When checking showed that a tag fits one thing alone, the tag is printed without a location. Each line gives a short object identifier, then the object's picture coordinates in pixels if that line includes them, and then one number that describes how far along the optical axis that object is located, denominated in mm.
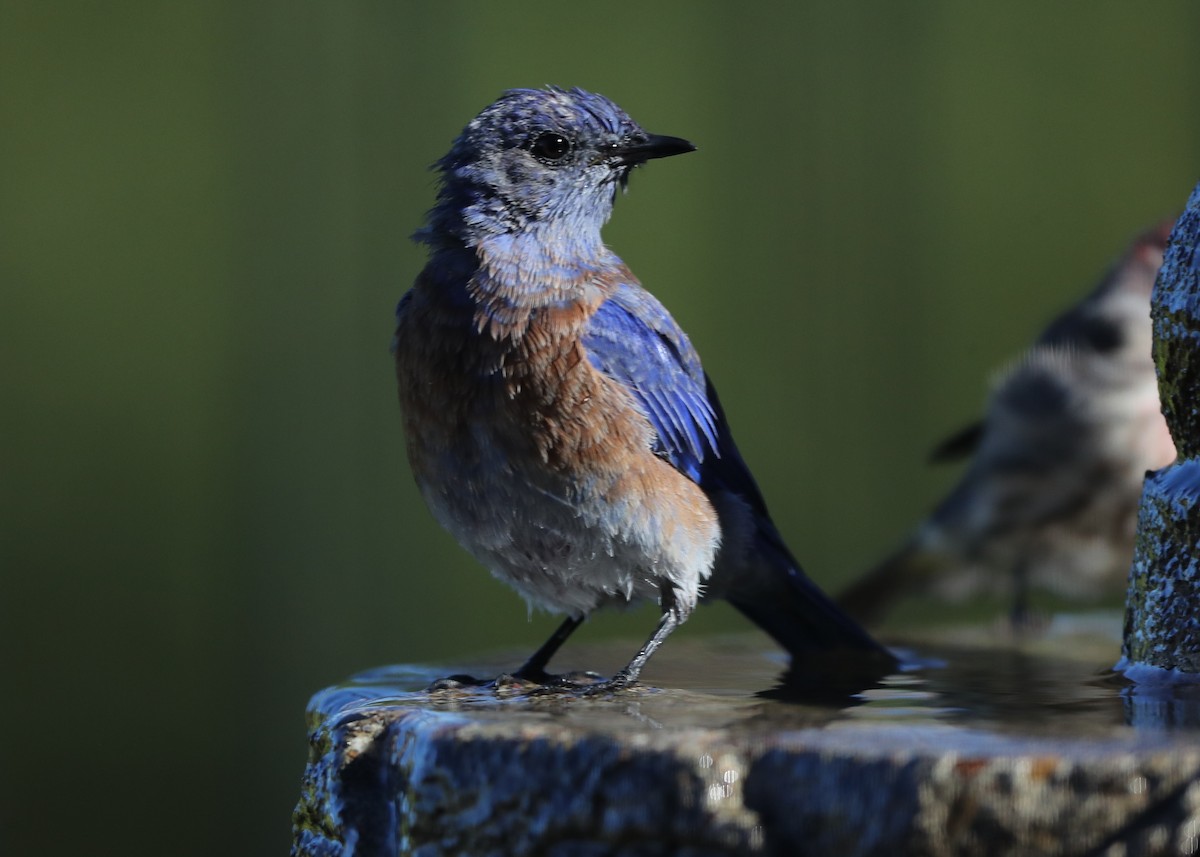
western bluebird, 4773
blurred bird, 8914
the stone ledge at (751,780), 2990
